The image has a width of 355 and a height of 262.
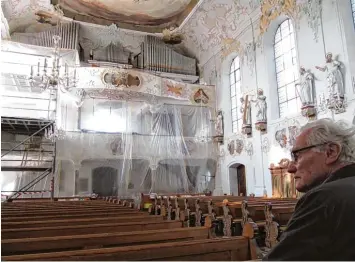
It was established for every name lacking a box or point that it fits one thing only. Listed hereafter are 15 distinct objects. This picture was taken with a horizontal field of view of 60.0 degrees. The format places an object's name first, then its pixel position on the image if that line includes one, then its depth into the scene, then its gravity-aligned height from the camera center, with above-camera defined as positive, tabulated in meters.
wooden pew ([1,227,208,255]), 2.63 -0.44
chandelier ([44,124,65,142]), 11.17 +2.23
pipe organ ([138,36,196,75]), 17.02 +7.28
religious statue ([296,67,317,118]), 9.59 +2.88
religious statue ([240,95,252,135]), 12.87 +2.93
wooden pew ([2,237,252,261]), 2.07 -0.43
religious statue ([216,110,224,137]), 15.21 +3.12
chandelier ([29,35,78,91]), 9.66 +3.84
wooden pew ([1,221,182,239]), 3.27 -0.42
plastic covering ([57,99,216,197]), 13.42 +1.81
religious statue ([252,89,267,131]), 12.03 +2.92
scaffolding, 11.58 +1.61
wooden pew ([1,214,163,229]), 3.76 -0.39
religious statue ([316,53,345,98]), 8.66 +3.02
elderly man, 1.30 -0.15
